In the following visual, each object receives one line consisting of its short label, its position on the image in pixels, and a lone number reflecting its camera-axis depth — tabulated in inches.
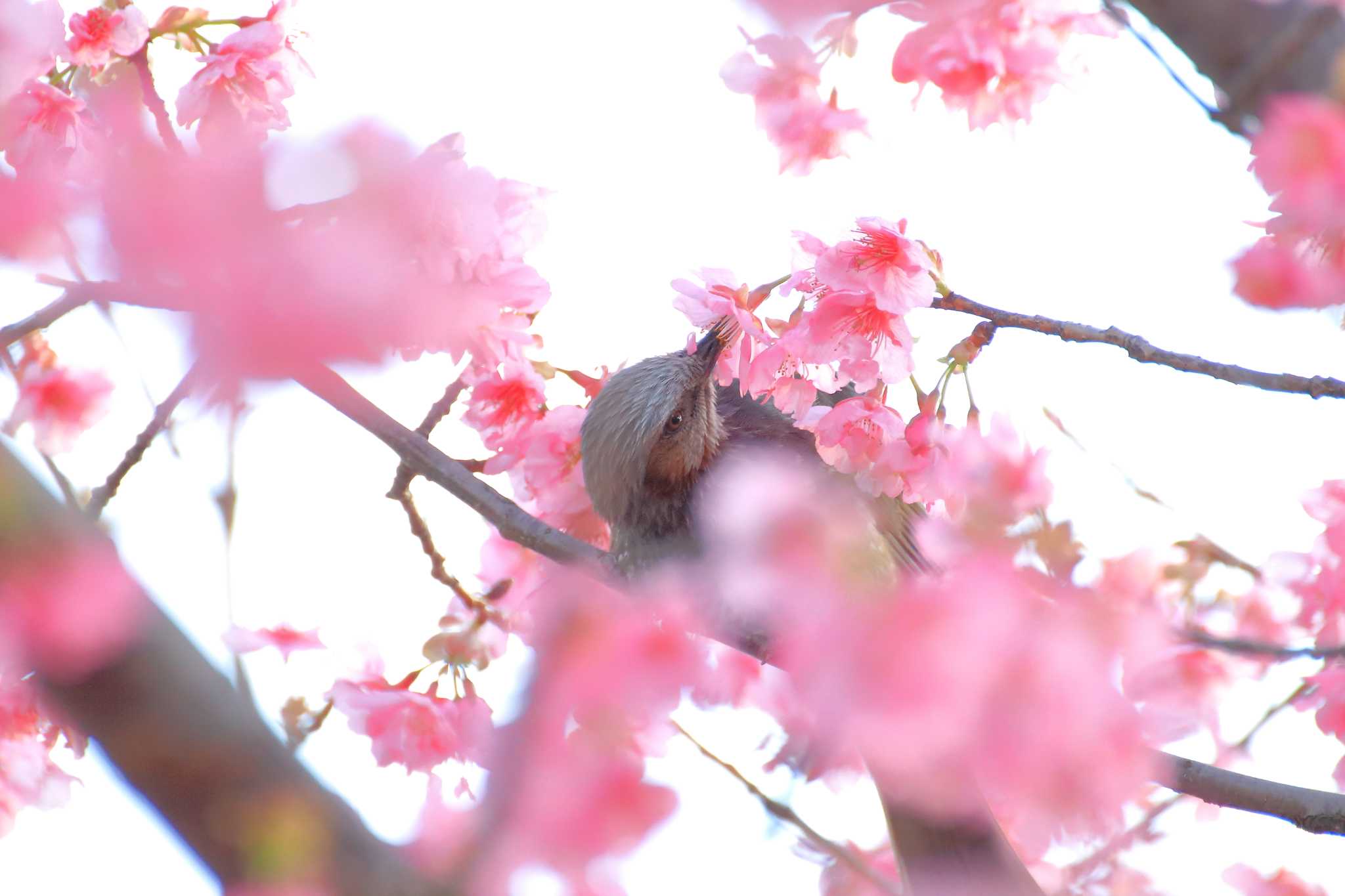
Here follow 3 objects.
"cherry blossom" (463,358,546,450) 235.1
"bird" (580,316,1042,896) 275.7
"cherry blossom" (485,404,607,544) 248.2
